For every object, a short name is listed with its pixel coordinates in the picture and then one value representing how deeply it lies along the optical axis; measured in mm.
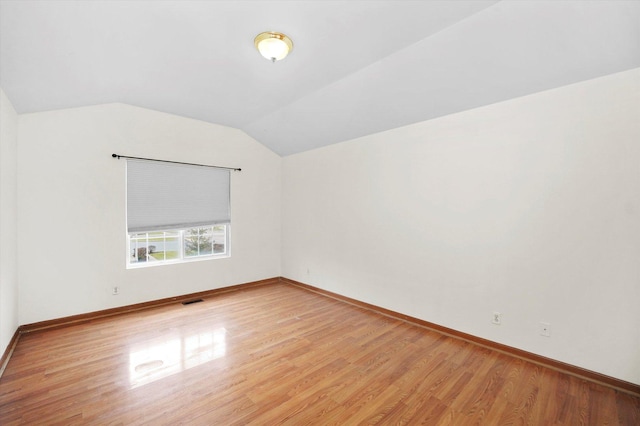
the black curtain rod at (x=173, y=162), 3399
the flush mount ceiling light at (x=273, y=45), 2025
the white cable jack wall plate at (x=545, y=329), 2387
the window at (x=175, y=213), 3641
